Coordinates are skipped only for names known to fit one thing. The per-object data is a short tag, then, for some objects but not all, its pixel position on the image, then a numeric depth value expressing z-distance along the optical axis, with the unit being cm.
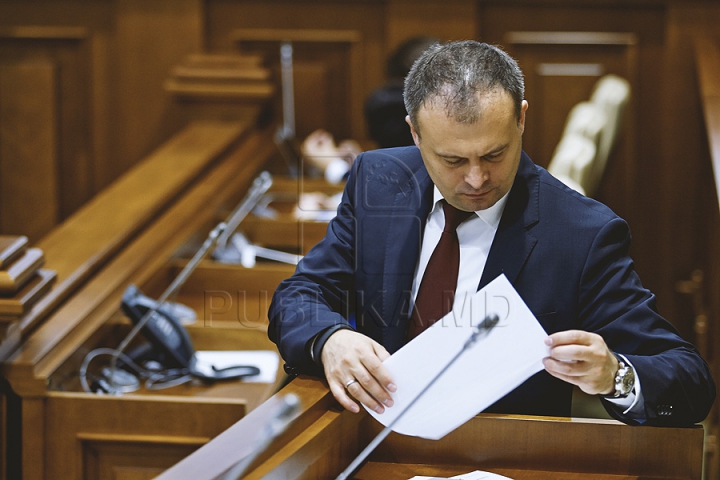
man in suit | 570
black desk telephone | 646
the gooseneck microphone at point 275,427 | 530
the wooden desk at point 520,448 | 568
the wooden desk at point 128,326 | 624
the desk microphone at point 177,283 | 636
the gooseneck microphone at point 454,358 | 555
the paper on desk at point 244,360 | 652
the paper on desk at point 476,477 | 564
